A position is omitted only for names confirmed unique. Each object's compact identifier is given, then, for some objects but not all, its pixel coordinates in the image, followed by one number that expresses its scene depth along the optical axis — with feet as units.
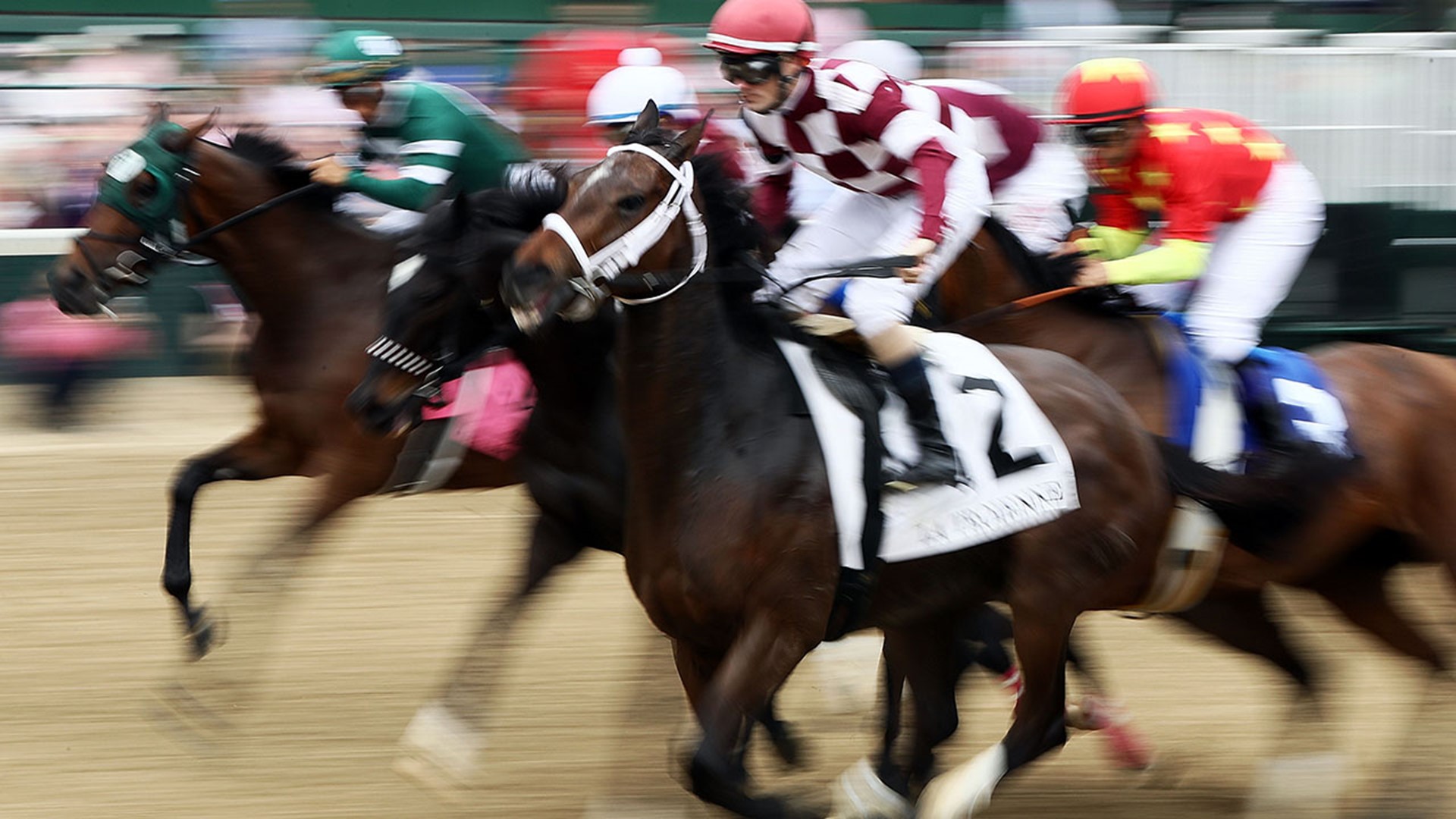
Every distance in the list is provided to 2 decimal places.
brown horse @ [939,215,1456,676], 26.81
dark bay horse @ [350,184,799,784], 25.00
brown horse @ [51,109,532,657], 31.37
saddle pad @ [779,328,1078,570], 22.71
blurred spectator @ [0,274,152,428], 50.03
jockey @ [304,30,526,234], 32.73
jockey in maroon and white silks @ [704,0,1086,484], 23.71
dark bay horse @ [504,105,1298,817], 21.26
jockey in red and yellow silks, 27.61
